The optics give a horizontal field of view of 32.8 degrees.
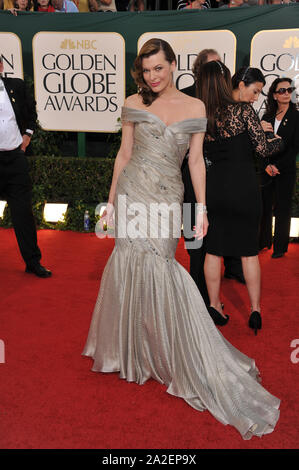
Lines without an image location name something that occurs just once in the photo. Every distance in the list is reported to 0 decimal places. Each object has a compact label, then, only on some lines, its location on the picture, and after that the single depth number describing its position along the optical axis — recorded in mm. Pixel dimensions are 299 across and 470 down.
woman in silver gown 2590
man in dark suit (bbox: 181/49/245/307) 3377
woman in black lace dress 3068
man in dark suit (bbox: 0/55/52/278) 4410
